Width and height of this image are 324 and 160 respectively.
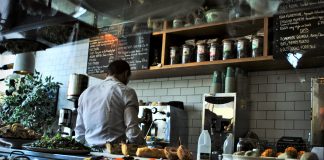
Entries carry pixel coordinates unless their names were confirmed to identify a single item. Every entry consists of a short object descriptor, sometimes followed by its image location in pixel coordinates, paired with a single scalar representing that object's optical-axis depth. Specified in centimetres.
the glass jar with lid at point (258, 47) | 362
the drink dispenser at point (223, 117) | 369
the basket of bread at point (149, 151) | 205
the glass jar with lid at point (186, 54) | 414
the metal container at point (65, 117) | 521
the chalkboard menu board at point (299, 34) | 333
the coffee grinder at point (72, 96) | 522
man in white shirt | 269
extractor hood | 221
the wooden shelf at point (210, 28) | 373
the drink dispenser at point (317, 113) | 329
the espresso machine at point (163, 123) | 407
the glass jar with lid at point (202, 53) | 402
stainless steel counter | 208
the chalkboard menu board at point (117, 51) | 450
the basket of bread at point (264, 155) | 168
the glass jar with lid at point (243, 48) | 374
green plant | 563
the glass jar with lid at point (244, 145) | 238
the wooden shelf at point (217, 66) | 358
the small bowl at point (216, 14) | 230
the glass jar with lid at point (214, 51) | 393
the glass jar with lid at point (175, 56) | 422
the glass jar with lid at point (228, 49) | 384
